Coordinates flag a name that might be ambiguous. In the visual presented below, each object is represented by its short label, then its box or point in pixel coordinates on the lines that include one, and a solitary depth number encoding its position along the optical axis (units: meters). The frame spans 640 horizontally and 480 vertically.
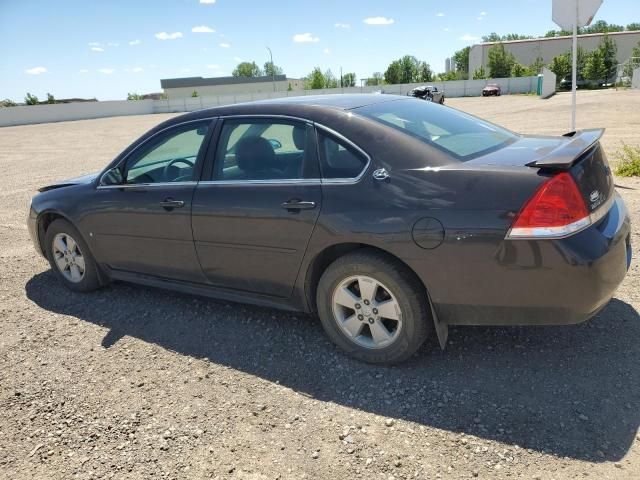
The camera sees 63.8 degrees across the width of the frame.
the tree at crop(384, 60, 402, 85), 86.12
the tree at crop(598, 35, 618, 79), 61.13
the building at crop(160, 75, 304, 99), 99.00
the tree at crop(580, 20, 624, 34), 127.55
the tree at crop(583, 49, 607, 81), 60.56
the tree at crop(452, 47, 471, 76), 120.56
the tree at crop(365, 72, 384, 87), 89.12
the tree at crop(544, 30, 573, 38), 127.31
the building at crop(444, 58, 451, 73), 135.62
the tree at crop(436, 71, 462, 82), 86.75
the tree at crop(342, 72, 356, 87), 103.69
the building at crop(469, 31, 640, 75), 88.19
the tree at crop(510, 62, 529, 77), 72.25
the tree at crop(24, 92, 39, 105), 66.81
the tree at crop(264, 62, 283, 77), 129.00
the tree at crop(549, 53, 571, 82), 61.03
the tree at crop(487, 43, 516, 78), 75.38
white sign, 7.72
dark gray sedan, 2.66
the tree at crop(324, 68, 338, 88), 97.69
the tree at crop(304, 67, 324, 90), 87.12
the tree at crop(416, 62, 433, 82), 90.49
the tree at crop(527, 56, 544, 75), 72.10
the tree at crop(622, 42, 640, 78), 51.16
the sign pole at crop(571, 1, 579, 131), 8.12
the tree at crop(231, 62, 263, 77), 136.25
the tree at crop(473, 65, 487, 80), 77.19
